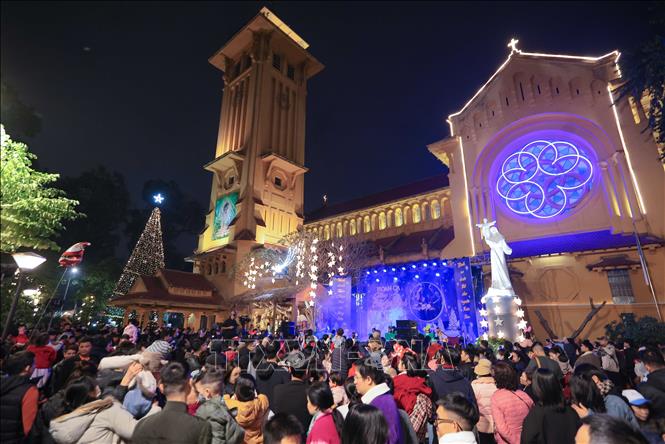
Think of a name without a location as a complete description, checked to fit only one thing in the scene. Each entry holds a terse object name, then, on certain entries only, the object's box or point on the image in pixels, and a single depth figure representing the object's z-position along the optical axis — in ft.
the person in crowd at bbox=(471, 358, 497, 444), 14.52
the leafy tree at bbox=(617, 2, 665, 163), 37.01
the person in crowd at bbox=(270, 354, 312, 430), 13.33
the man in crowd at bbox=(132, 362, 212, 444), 8.61
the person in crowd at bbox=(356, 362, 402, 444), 10.67
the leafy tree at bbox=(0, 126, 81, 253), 24.40
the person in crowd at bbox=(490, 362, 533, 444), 12.08
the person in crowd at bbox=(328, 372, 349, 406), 15.19
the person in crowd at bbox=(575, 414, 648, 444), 5.97
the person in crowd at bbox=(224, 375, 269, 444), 12.03
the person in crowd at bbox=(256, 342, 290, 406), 16.60
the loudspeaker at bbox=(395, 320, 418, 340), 47.28
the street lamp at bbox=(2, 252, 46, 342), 22.24
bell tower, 105.19
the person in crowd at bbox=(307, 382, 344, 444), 10.00
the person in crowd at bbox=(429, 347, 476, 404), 14.75
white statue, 51.08
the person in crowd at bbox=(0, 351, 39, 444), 10.43
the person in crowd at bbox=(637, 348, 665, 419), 11.56
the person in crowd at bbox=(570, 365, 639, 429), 10.93
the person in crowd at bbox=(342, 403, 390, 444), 8.41
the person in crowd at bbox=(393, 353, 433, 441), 13.02
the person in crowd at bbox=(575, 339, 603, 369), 21.52
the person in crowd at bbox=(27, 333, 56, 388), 21.88
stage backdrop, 60.75
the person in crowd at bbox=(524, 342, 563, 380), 18.89
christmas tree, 98.99
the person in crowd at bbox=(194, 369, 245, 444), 10.18
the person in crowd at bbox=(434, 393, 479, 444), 8.91
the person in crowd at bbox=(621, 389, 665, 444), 10.42
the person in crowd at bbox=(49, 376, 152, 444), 9.39
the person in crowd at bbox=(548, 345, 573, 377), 22.98
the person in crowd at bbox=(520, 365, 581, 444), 10.68
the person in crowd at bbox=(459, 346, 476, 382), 19.39
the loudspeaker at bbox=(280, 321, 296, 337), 49.66
